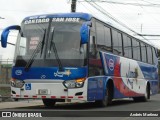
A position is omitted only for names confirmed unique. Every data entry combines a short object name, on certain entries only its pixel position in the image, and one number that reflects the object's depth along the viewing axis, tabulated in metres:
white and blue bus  16.22
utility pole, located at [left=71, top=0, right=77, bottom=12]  29.52
